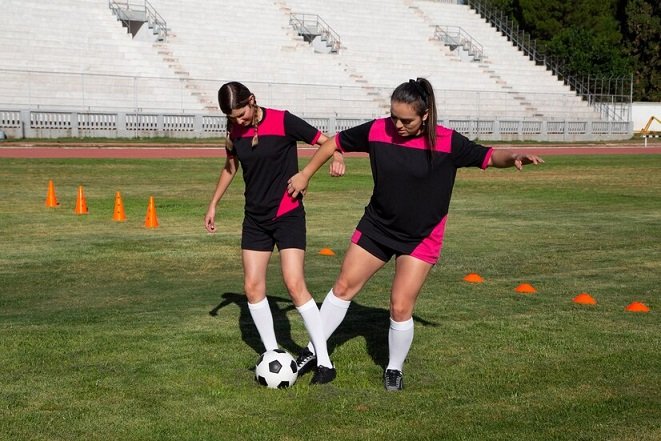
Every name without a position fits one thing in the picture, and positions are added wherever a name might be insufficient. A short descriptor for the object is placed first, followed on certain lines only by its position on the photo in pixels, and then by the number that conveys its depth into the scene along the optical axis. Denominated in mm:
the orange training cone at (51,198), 17984
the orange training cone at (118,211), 16203
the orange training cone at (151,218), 15464
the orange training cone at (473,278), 10874
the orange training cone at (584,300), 9570
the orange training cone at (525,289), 10230
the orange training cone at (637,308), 9250
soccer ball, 6617
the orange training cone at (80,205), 16997
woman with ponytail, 6473
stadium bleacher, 41000
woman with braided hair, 6887
